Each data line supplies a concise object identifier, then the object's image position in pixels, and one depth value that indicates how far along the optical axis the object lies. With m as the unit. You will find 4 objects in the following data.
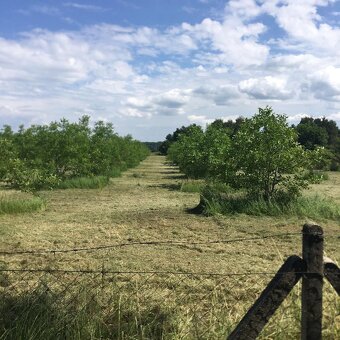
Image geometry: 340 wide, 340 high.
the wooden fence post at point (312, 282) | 3.38
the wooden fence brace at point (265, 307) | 3.37
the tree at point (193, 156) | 26.52
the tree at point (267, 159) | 14.44
